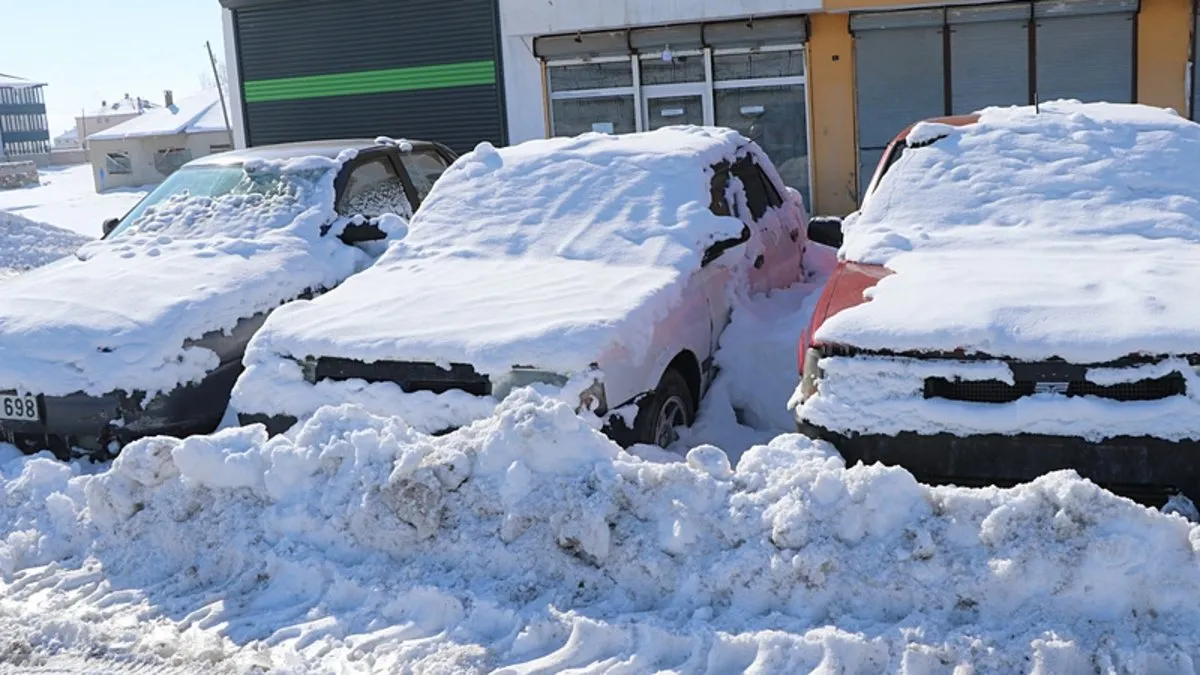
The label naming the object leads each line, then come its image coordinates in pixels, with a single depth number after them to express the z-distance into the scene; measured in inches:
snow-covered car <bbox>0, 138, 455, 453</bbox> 246.4
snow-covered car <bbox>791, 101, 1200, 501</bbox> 166.4
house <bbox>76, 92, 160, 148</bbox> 2891.2
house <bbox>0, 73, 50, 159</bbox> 3282.5
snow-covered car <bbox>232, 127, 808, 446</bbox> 208.4
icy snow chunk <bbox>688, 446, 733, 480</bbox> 170.9
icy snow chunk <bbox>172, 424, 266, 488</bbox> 189.3
